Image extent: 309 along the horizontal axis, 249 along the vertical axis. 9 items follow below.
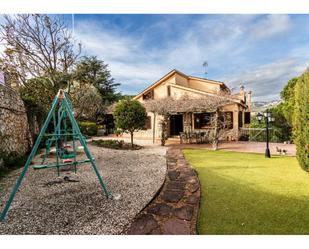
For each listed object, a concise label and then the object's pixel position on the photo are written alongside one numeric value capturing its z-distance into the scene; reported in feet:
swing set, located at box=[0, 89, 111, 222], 8.06
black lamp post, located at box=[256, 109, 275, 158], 20.47
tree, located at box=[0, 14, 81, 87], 20.16
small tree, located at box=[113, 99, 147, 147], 29.55
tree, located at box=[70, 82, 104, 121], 49.91
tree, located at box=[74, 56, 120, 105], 71.86
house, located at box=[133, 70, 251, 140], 37.35
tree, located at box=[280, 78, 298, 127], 31.42
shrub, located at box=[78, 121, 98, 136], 50.67
